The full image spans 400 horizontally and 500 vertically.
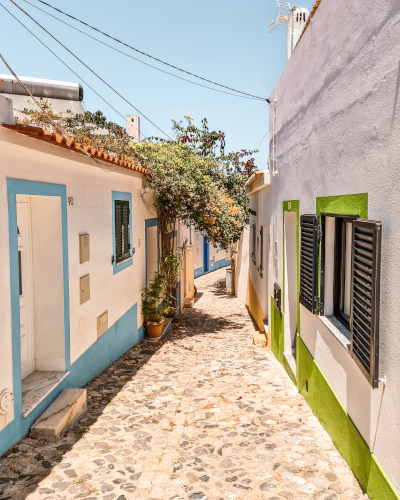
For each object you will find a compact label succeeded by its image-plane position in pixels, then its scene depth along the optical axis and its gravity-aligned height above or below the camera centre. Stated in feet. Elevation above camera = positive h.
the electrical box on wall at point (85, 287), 19.01 -2.90
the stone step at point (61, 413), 13.85 -6.67
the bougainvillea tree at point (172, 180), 29.99 +3.41
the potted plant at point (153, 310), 31.63 -6.50
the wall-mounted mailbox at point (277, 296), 24.04 -4.32
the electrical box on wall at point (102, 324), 21.43 -5.24
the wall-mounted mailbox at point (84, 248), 18.81 -1.06
